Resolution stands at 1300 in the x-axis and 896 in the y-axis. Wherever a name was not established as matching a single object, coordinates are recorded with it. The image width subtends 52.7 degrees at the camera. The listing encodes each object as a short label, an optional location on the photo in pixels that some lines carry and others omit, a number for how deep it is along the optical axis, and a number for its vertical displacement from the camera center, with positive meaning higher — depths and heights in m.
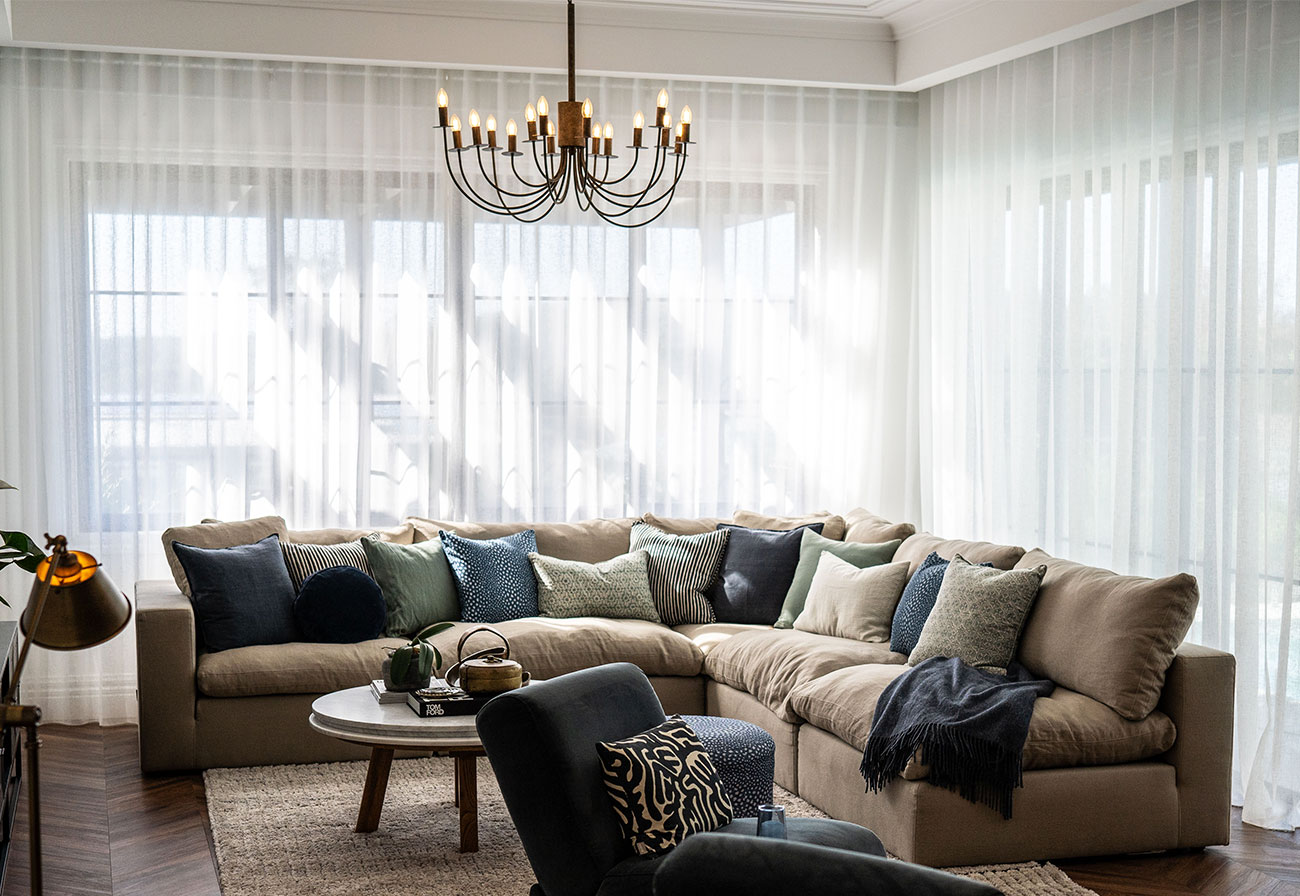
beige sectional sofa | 3.79 -1.01
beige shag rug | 3.61 -1.31
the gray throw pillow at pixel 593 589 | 5.42 -0.77
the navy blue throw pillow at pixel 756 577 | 5.55 -0.73
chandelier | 4.04 +0.92
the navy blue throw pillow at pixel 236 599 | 4.88 -0.72
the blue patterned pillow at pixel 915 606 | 4.68 -0.72
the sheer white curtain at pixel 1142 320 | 4.38 +0.33
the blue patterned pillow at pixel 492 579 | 5.30 -0.71
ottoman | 3.61 -0.98
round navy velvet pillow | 4.96 -0.76
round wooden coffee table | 3.70 -0.93
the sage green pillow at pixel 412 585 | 5.19 -0.72
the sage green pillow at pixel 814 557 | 5.33 -0.62
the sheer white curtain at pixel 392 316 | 5.55 +0.41
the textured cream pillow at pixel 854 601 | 4.97 -0.76
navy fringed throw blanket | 3.70 -0.94
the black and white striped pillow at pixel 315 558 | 5.17 -0.60
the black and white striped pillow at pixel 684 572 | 5.58 -0.71
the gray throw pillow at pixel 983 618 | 4.27 -0.70
